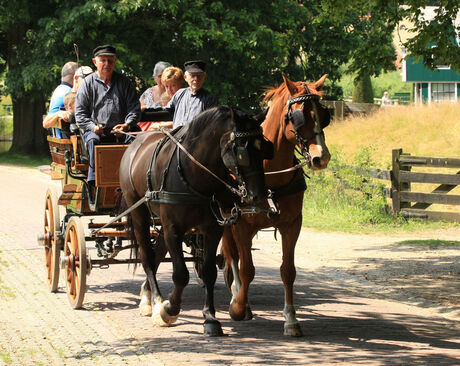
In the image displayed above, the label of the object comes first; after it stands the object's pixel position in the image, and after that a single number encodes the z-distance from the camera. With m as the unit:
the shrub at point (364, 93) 46.62
